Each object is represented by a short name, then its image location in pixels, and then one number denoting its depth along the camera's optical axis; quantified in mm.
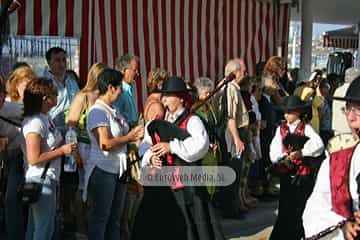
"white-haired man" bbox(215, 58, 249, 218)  6082
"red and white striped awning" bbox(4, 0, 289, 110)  5949
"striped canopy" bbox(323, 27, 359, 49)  21547
